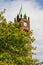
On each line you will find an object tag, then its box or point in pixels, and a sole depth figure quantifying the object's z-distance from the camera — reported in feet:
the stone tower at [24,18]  354.74
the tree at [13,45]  86.33
